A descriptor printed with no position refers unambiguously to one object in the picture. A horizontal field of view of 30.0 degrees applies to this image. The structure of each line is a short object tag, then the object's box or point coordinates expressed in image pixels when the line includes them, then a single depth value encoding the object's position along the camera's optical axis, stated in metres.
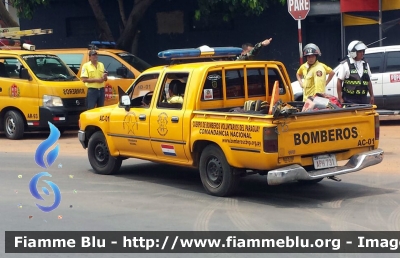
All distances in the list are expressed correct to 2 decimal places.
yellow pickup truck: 8.73
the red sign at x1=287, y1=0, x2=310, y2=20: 16.00
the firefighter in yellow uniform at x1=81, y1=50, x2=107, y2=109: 16.09
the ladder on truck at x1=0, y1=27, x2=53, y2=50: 17.22
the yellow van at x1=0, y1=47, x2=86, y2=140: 15.82
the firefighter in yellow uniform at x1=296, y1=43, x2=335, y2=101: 11.67
